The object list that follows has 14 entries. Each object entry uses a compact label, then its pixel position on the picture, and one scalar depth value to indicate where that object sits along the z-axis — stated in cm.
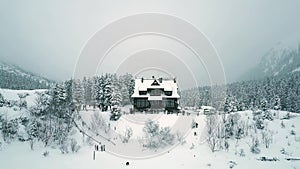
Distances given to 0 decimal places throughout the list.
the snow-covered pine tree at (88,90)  8712
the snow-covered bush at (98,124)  4587
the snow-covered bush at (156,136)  4056
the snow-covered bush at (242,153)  3628
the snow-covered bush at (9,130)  3623
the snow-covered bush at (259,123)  4409
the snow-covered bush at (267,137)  3888
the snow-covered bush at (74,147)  3662
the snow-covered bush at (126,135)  4200
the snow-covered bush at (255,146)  3699
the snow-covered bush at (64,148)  3598
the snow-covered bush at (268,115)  4677
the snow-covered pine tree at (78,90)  7325
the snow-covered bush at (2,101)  4425
